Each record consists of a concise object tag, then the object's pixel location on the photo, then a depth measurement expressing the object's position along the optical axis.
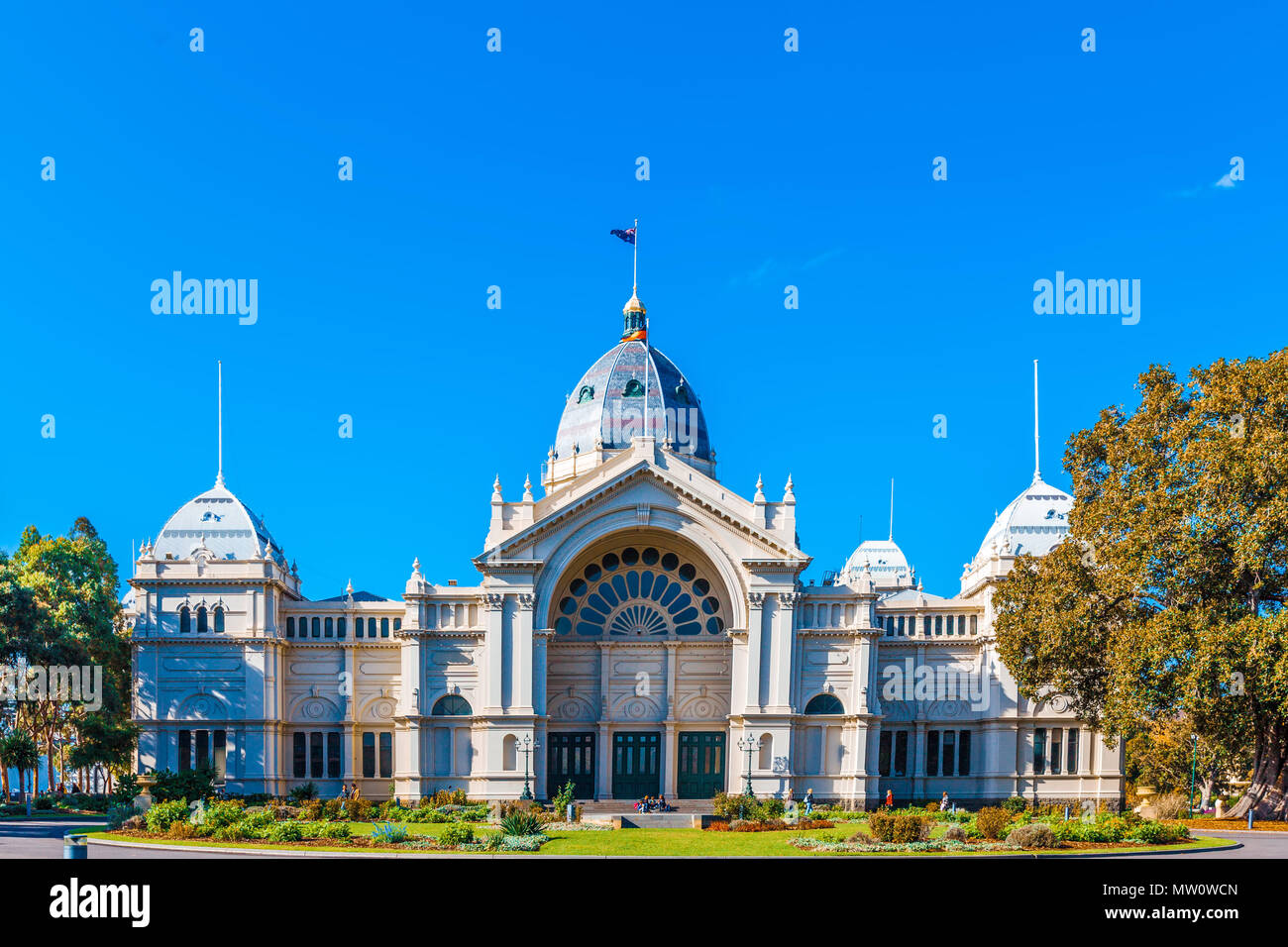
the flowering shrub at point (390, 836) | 36.94
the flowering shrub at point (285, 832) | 37.81
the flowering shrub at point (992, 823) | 39.16
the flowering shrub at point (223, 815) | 39.88
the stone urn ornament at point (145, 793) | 51.49
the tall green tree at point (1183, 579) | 46.38
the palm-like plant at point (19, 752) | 56.84
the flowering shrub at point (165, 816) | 40.44
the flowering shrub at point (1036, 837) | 36.41
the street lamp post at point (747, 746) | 58.06
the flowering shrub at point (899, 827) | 39.41
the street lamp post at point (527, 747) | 57.97
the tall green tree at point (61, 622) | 53.06
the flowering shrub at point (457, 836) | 37.34
